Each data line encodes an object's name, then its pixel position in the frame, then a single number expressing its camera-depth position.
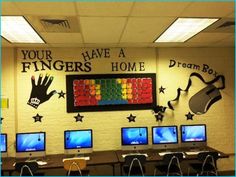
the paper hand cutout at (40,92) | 3.55
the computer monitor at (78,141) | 3.35
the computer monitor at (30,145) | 3.27
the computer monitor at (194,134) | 3.59
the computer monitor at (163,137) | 3.54
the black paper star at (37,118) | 3.54
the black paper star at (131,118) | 3.69
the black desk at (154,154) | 3.13
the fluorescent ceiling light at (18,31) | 2.32
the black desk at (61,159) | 2.96
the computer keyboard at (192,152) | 3.31
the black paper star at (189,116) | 3.80
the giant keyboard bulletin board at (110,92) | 3.61
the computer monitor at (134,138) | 3.47
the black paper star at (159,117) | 3.72
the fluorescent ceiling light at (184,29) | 2.46
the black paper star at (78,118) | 3.61
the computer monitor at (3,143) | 3.30
